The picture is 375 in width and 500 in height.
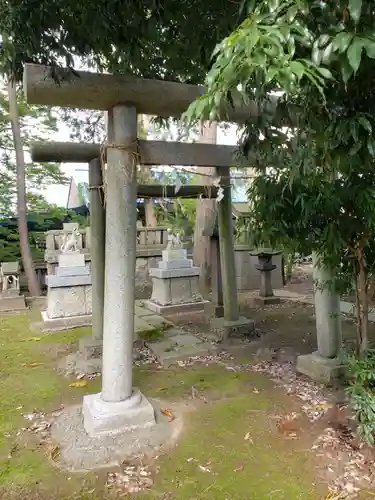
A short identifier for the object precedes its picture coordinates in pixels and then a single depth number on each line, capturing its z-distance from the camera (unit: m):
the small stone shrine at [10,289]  7.92
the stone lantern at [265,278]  7.78
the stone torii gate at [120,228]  2.88
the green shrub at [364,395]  2.36
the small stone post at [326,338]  3.70
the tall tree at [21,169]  9.66
